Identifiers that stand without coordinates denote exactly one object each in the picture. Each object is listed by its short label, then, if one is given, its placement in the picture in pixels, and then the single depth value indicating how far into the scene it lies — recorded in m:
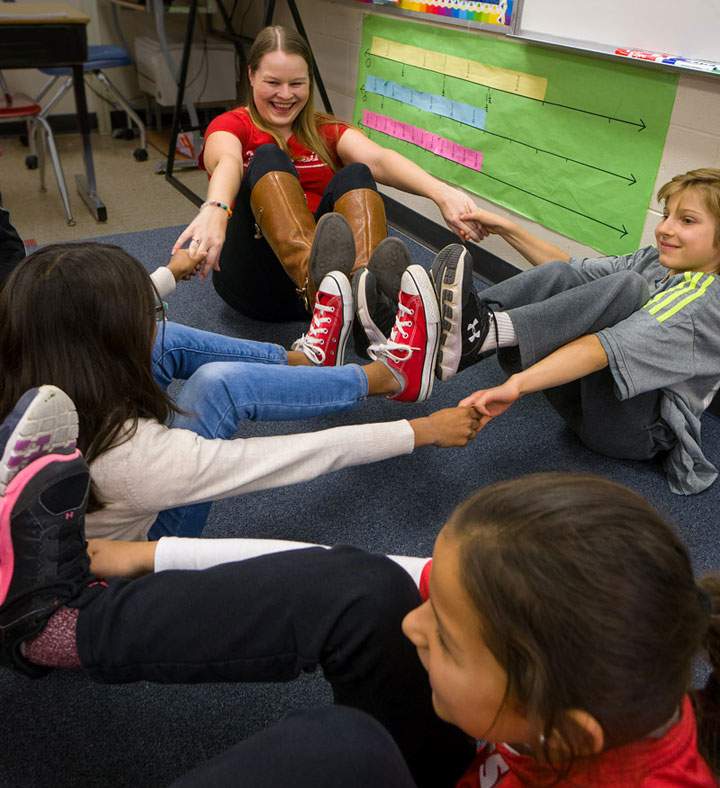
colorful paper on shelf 2.25
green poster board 1.97
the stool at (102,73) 3.22
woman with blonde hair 1.68
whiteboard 1.69
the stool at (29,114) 2.86
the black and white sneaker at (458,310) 1.44
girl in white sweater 0.97
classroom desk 2.60
